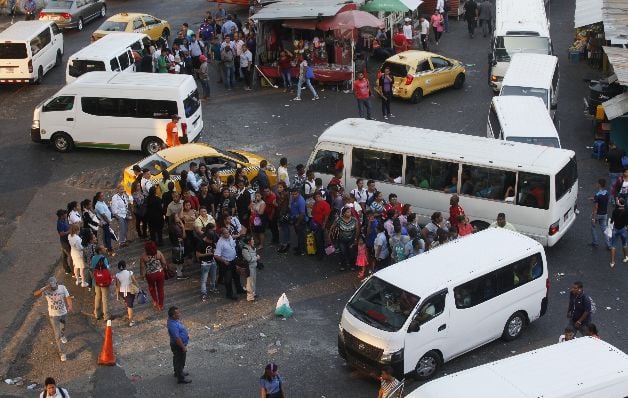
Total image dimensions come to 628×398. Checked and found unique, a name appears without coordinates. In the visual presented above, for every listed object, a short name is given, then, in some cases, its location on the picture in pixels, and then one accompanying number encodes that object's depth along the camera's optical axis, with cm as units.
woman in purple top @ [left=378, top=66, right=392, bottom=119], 2900
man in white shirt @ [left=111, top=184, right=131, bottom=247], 2094
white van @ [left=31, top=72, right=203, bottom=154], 2620
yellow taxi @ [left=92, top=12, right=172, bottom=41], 3581
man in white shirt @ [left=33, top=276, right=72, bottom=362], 1689
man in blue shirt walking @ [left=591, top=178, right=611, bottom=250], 2061
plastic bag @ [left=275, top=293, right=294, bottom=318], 1850
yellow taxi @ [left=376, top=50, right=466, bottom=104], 3098
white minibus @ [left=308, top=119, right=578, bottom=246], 2053
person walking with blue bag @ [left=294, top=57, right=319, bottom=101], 3152
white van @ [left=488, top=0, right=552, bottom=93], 3180
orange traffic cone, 1691
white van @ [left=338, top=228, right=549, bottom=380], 1587
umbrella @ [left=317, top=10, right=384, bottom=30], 3206
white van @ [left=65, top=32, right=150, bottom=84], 3003
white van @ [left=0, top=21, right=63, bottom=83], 3244
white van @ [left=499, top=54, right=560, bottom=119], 2723
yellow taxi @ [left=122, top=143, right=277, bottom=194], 2258
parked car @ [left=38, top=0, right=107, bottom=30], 3934
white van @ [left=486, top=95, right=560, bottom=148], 2333
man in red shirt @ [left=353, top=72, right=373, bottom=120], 2847
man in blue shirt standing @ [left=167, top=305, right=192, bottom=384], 1580
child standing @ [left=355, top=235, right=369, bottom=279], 1975
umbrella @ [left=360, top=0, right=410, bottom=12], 3481
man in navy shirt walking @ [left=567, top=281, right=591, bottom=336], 1641
